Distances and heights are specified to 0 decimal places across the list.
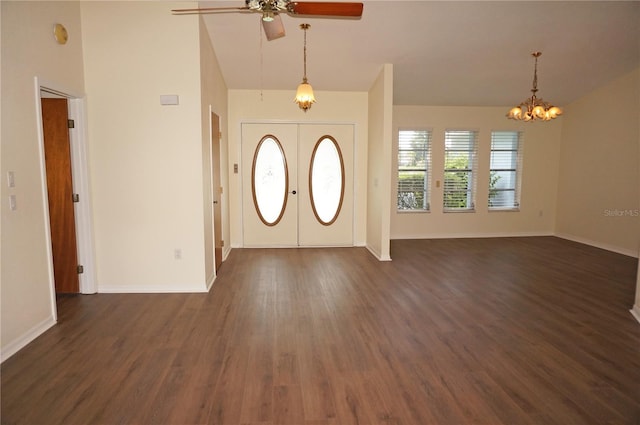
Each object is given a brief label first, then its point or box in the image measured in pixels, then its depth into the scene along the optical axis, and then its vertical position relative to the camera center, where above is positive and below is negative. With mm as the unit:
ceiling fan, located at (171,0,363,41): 2463 +1291
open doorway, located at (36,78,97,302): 3699 -211
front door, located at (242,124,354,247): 6375 -142
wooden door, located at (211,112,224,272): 4762 -198
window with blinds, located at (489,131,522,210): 7383 +147
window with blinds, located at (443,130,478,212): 7262 +160
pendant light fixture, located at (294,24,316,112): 4094 +913
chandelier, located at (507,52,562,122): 4988 +943
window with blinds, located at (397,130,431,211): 7168 +172
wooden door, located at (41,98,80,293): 3697 -189
